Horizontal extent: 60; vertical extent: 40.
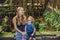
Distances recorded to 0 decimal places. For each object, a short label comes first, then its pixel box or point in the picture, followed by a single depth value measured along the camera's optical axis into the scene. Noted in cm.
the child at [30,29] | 482
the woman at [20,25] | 461
